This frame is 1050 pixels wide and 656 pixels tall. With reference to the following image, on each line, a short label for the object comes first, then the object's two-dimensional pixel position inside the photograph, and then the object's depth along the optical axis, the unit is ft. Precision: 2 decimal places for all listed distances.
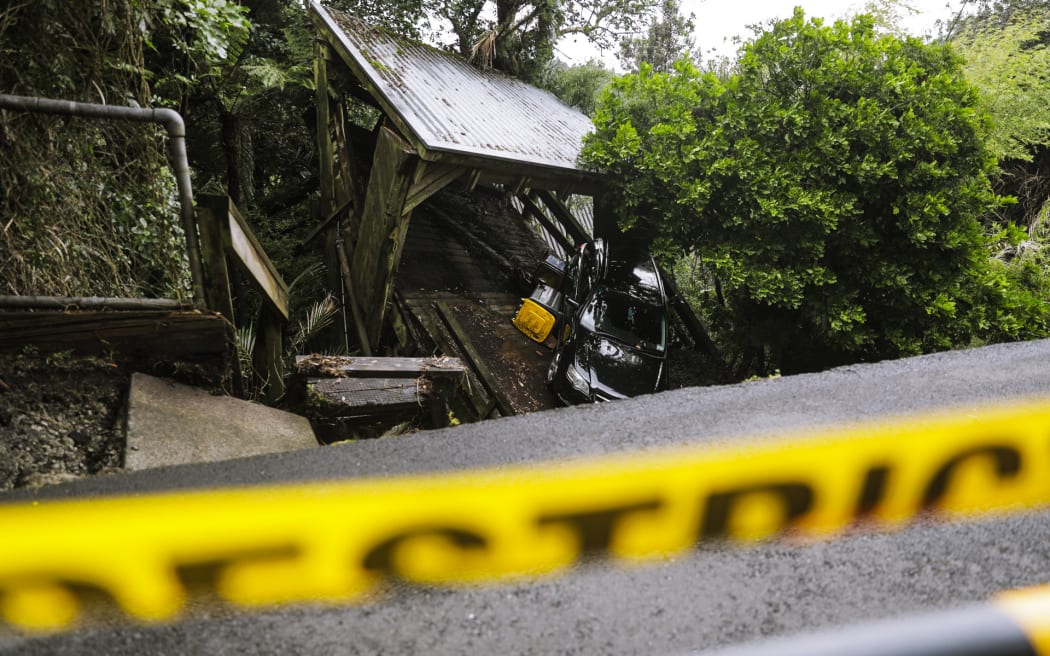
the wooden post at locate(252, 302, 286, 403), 14.60
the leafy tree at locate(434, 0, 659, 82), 38.50
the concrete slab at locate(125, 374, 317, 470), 8.60
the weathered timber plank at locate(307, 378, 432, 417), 11.89
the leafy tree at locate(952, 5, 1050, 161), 32.60
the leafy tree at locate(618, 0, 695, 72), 57.32
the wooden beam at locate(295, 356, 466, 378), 12.31
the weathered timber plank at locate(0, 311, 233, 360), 8.82
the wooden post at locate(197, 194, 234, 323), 10.44
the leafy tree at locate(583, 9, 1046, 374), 23.18
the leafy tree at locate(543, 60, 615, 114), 43.80
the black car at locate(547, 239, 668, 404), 24.02
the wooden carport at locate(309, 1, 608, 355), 23.58
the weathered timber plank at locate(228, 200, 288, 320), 10.97
